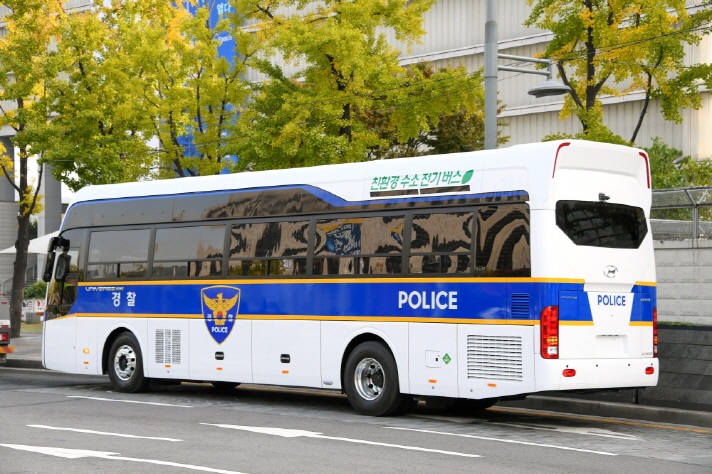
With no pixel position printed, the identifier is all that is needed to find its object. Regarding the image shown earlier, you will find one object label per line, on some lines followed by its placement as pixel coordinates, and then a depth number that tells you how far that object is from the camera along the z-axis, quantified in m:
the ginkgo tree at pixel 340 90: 24.44
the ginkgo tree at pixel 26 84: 29.61
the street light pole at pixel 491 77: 18.02
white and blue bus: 12.64
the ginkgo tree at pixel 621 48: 25.17
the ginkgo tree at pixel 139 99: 28.41
